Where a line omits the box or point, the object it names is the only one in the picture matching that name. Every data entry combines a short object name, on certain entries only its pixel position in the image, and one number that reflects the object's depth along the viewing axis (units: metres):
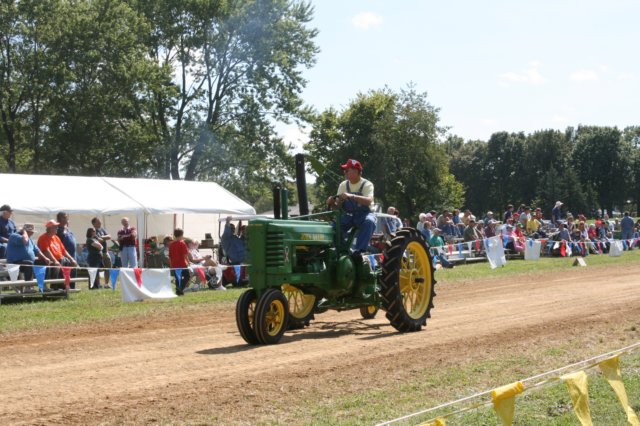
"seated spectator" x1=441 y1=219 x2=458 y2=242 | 25.22
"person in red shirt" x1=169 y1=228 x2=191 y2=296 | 17.22
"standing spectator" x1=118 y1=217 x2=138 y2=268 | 18.88
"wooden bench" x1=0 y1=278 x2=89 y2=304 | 14.47
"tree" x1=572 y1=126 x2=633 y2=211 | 85.94
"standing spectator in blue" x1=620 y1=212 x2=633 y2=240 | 32.66
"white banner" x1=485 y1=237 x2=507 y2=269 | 23.61
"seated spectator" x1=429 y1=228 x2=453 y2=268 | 23.16
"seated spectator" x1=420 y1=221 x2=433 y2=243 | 22.91
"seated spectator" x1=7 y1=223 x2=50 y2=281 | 15.15
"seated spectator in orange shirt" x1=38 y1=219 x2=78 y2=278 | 16.05
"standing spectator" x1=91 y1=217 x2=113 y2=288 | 19.45
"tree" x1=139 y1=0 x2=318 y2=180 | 46.31
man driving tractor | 10.07
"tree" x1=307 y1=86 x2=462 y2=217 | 56.47
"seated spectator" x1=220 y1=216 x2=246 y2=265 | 19.78
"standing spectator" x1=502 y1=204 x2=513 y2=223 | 29.08
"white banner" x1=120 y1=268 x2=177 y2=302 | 15.11
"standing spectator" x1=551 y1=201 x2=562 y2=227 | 30.99
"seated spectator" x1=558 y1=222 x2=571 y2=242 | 28.66
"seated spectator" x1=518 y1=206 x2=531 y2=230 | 29.86
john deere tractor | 8.84
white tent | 21.11
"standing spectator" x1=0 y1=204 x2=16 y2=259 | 16.19
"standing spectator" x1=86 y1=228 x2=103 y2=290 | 18.78
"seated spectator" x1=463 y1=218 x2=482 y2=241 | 25.72
